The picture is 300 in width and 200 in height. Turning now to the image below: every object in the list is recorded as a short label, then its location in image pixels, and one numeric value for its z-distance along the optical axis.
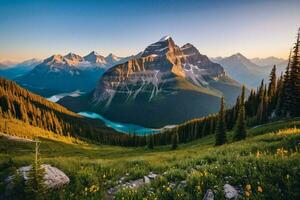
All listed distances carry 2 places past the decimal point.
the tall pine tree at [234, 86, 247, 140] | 42.84
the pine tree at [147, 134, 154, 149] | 101.48
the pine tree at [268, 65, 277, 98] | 85.44
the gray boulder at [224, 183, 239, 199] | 7.18
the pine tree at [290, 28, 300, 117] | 59.00
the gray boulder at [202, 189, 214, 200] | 7.32
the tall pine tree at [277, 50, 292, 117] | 61.19
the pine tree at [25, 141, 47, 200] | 8.28
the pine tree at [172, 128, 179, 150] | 81.78
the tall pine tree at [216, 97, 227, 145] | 48.59
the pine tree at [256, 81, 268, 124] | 74.39
